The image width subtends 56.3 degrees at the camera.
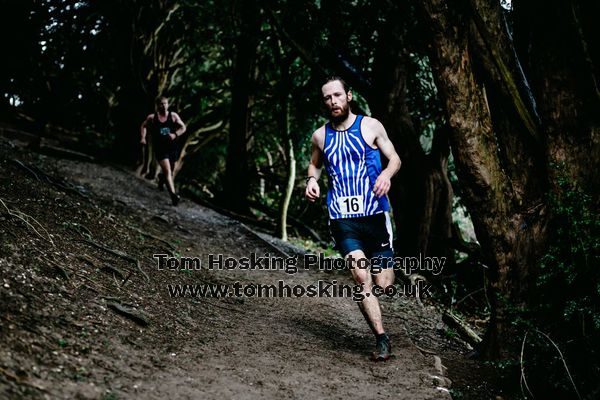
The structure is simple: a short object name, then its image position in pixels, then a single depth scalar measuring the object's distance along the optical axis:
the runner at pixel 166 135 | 11.99
